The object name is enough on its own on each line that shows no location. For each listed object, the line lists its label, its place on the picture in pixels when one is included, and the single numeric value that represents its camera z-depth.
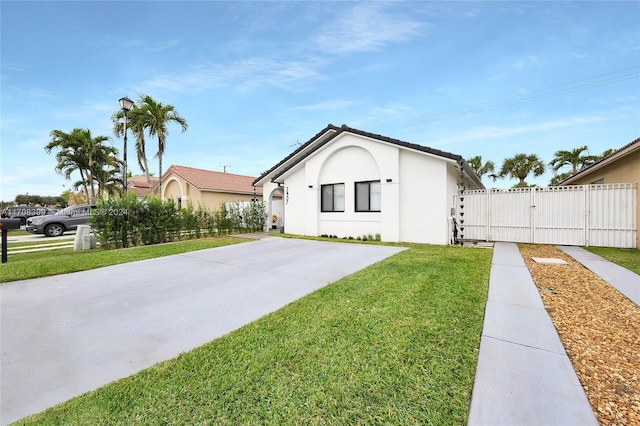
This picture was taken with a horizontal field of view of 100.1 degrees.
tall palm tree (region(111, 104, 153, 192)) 18.92
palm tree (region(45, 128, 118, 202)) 22.25
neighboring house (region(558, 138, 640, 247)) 8.38
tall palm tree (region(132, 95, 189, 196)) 19.03
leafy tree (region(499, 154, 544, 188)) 24.67
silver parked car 14.48
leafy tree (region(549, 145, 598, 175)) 23.33
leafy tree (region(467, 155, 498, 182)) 27.96
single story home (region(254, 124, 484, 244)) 10.10
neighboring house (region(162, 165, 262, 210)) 22.03
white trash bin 9.72
